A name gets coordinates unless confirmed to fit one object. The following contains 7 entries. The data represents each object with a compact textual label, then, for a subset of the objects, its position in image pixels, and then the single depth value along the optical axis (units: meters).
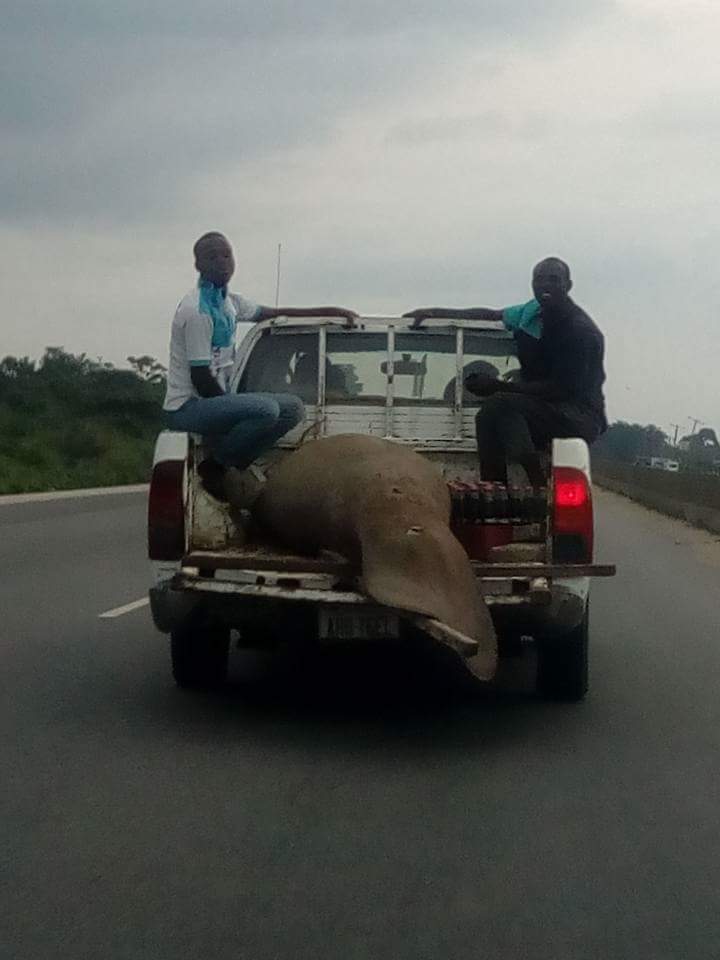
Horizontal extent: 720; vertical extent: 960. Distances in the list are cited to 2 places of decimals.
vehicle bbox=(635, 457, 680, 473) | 79.61
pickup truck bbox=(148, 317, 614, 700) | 7.38
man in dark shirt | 8.52
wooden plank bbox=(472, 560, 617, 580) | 7.42
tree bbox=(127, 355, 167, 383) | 78.31
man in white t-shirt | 8.34
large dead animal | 6.91
